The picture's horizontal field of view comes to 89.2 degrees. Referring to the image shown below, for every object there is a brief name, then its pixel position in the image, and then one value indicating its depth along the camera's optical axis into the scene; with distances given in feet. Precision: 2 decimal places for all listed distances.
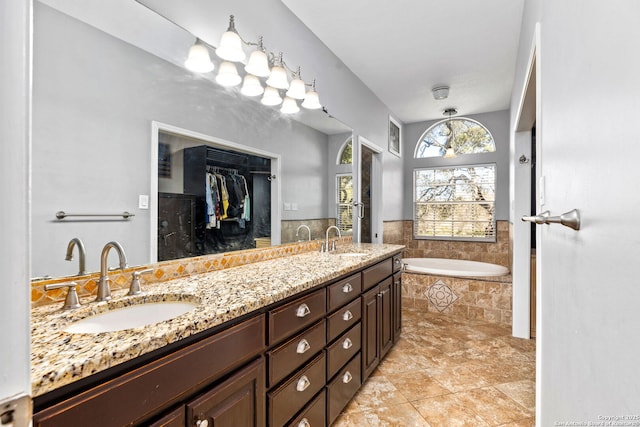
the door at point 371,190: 12.53
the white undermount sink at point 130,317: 3.30
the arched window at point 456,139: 15.80
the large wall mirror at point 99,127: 3.57
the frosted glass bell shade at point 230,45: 5.67
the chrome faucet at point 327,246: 8.79
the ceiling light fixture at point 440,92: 12.28
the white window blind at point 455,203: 15.70
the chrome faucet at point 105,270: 3.74
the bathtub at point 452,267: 12.15
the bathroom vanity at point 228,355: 2.32
